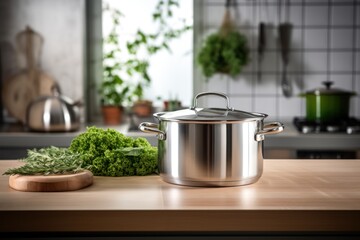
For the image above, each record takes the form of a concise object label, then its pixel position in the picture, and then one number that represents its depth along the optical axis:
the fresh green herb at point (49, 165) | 1.45
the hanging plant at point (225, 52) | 3.71
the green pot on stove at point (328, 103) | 3.29
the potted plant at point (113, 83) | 3.74
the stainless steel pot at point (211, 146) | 1.43
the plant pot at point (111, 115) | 3.73
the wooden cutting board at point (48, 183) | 1.40
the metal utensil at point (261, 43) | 3.77
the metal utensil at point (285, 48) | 3.78
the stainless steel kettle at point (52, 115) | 3.21
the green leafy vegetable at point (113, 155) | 1.62
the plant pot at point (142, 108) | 3.75
